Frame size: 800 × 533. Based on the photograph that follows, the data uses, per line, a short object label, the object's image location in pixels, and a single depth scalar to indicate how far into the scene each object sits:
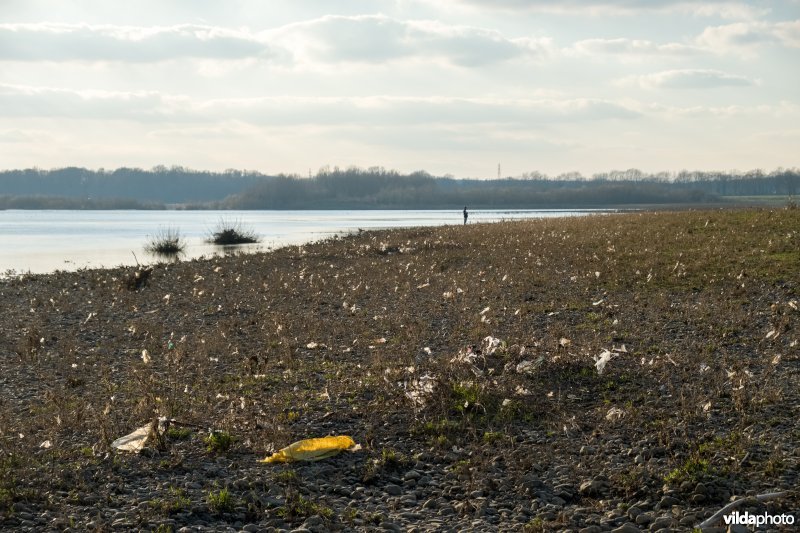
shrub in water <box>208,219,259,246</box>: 62.06
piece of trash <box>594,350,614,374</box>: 10.75
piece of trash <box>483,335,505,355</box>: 12.06
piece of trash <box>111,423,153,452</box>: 8.91
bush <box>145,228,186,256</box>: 51.69
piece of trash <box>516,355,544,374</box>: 11.26
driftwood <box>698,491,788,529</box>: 6.66
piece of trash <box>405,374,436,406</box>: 10.12
